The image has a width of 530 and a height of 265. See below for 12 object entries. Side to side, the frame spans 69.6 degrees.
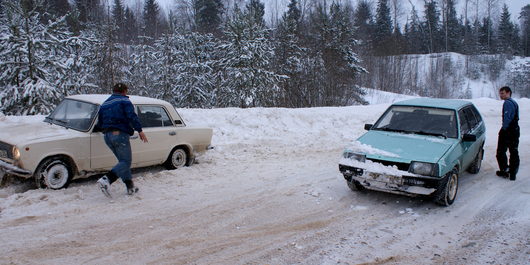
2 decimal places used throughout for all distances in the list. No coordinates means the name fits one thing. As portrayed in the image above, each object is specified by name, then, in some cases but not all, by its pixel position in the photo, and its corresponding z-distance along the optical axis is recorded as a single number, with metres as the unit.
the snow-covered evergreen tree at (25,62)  13.12
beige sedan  5.74
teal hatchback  5.45
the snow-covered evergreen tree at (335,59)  28.80
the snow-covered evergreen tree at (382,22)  56.50
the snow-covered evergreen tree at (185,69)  25.44
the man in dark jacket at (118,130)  5.66
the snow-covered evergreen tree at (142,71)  27.75
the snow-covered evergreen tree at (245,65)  23.42
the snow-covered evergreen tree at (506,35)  61.33
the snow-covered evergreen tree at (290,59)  28.94
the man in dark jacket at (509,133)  7.07
